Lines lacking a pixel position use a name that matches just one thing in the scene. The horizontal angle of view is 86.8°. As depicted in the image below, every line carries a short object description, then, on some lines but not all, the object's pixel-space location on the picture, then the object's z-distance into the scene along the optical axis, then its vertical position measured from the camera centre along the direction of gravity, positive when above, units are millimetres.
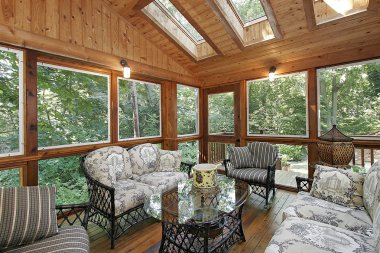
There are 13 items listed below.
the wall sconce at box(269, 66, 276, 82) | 3789 +1010
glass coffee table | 1781 -807
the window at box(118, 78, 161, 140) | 3650 +361
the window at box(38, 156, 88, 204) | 2739 -717
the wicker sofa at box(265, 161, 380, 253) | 1377 -822
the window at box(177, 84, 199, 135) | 4680 +419
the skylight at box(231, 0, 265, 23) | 3072 +1846
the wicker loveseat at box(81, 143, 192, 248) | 2283 -736
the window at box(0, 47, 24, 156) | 2342 +321
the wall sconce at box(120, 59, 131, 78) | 3188 +942
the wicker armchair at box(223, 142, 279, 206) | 3083 -730
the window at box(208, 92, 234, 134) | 4668 +322
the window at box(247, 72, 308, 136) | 3787 +403
